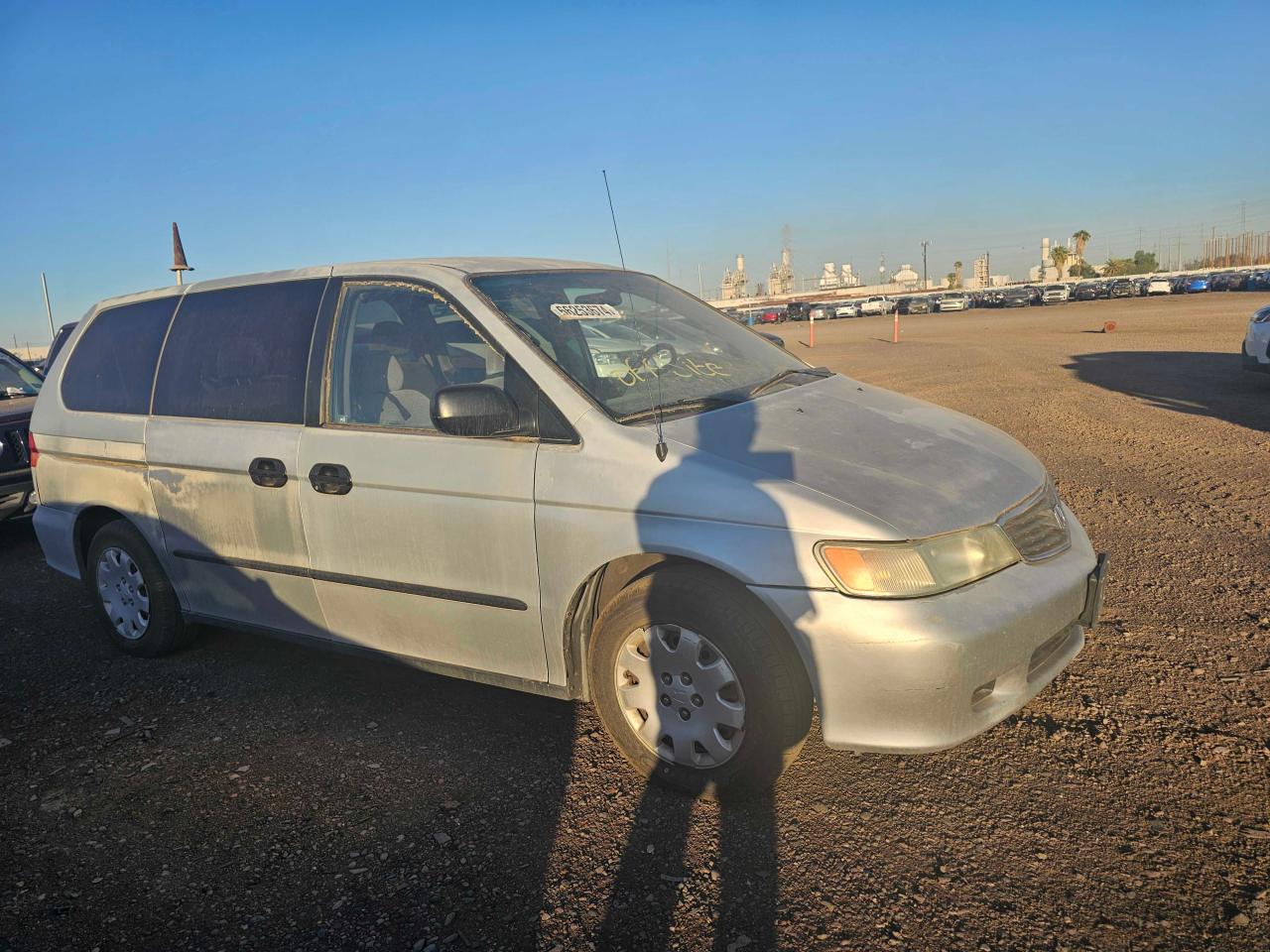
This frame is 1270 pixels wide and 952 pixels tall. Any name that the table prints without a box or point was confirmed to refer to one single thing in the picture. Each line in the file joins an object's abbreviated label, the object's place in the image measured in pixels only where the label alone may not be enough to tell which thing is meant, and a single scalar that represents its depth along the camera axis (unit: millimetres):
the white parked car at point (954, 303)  61844
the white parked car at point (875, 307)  68750
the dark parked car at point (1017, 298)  62594
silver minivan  2674
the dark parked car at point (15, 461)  6973
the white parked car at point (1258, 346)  10906
